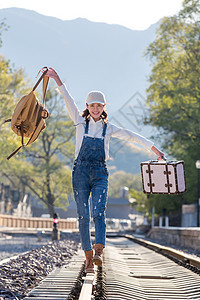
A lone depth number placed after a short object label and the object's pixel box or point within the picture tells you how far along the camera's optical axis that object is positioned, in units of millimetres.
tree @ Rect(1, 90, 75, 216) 56125
